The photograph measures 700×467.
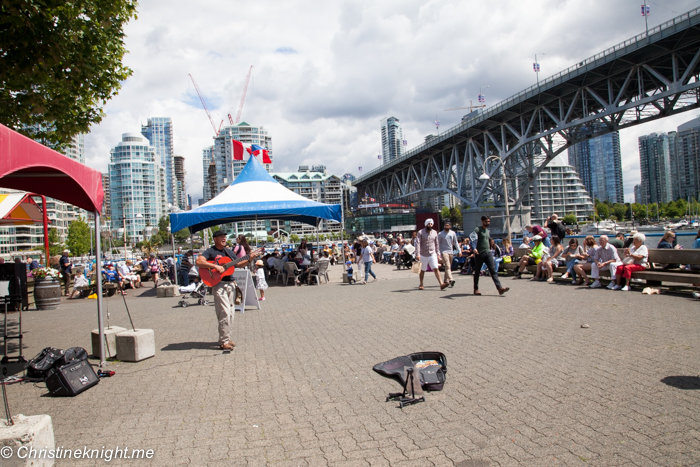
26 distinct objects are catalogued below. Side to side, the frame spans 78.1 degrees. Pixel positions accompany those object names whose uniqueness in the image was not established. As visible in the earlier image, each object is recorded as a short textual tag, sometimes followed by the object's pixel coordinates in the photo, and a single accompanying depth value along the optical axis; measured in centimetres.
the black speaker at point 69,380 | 489
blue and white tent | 1591
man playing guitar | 656
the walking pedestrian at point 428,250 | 1192
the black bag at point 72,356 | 547
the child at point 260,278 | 1245
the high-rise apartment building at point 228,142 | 17862
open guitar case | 432
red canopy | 379
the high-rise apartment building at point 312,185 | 15825
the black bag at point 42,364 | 552
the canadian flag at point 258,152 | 1955
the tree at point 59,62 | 727
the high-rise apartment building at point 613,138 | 19682
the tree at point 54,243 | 9198
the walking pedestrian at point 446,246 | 1258
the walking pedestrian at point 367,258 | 1652
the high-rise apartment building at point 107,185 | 16281
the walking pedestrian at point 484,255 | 1040
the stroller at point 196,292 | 1226
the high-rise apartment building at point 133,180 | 16262
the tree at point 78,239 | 9820
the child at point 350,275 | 1665
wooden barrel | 1339
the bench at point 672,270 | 905
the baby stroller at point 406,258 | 2245
